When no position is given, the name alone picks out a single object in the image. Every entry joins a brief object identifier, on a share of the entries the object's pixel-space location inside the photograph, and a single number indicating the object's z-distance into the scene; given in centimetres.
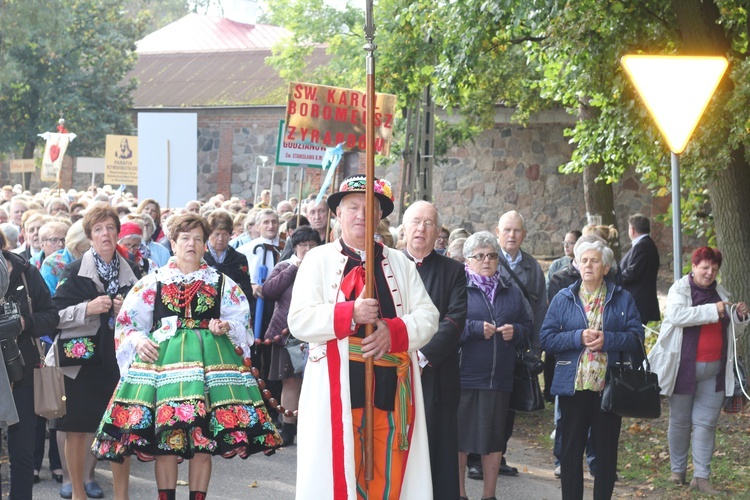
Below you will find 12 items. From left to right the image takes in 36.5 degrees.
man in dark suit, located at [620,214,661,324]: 1139
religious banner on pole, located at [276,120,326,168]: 1286
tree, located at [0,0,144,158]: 3528
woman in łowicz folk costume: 629
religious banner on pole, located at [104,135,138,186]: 2148
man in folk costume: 532
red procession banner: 1255
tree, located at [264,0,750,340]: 1080
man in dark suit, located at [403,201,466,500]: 631
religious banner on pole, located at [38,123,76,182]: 1864
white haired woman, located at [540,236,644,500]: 731
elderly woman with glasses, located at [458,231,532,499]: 767
